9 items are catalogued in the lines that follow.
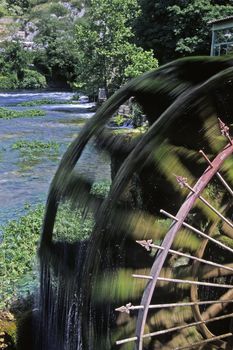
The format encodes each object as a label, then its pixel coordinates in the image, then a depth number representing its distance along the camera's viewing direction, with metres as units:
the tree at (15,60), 54.91
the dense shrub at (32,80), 52.78
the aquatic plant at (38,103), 33.98
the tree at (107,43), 27.66
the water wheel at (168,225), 4.64
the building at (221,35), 20.50
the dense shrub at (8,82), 51.81
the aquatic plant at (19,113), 27.19
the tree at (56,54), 53.78
